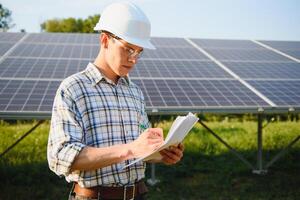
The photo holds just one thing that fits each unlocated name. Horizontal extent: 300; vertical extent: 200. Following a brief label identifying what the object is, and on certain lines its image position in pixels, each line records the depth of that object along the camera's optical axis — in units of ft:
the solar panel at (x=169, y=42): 34.72
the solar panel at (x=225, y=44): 35.40
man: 6.93
